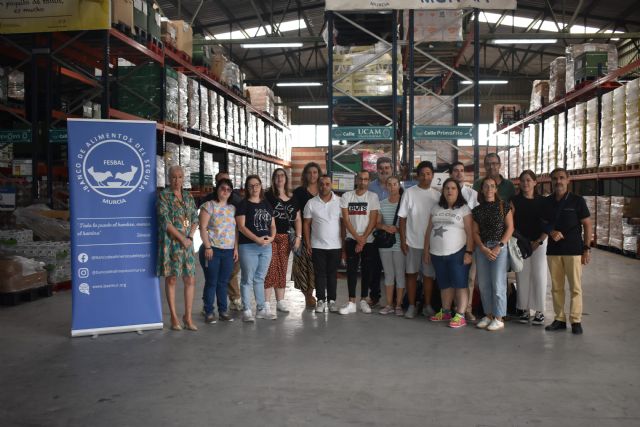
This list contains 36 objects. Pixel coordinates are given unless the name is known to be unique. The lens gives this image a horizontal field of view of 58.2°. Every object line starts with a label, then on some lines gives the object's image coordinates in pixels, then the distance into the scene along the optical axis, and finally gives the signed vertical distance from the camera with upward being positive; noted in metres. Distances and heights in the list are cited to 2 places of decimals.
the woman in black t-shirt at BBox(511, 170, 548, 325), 5.43 -0.46
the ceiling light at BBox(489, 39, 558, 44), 15.44 +4.14
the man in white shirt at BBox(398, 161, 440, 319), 5.74 -0.23
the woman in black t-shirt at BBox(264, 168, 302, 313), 6.00 -0.34
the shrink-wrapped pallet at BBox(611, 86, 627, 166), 10.66 +1.24
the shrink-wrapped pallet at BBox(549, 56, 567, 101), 14.53 +2.95
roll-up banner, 5.05 -0.28
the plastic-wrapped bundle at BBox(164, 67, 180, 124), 9.59 +1.66
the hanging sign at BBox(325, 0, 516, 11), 7.42 +2.46
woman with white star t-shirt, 5.39 -0.45
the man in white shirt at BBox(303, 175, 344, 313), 5.93 -0.41
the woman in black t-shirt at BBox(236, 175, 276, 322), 5.61 -0.44
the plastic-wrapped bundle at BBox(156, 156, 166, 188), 9.36 +0.39
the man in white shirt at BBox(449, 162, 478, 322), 5.83 -0.06
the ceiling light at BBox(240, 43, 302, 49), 15.87 +4.17
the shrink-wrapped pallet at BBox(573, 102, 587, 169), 12.68 +1.35
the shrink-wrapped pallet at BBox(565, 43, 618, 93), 12.59 +3.14
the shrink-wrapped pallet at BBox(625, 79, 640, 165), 10.07 +1.31
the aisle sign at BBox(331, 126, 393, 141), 7.84 +0.84
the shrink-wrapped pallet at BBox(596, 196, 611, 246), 12.25 -0.55
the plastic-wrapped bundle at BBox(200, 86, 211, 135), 11.26 +1.68
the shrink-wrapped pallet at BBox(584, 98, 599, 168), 12.09 +1.29
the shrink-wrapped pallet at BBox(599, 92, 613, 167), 11.19 +1.28
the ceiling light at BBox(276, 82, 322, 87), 21.38 +4.15
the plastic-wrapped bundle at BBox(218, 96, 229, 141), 12.38 +1.70
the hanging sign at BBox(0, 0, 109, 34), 7.64 +2.40
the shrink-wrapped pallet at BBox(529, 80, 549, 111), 16.16 +2.84
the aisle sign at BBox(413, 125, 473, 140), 7.70 +0.84
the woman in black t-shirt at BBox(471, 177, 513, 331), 5.27 -0.50
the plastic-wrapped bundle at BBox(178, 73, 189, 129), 10.10 +1.68
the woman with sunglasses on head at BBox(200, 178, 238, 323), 5.42 -0.46
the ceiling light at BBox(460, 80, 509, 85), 20.53 +4.06
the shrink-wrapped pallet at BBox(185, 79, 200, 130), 10.67 +1.72
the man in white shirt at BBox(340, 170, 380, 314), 5.97 -0.35
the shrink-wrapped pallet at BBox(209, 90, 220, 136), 11.76 +1.71
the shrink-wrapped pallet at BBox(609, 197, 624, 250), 11.54 -0.59
